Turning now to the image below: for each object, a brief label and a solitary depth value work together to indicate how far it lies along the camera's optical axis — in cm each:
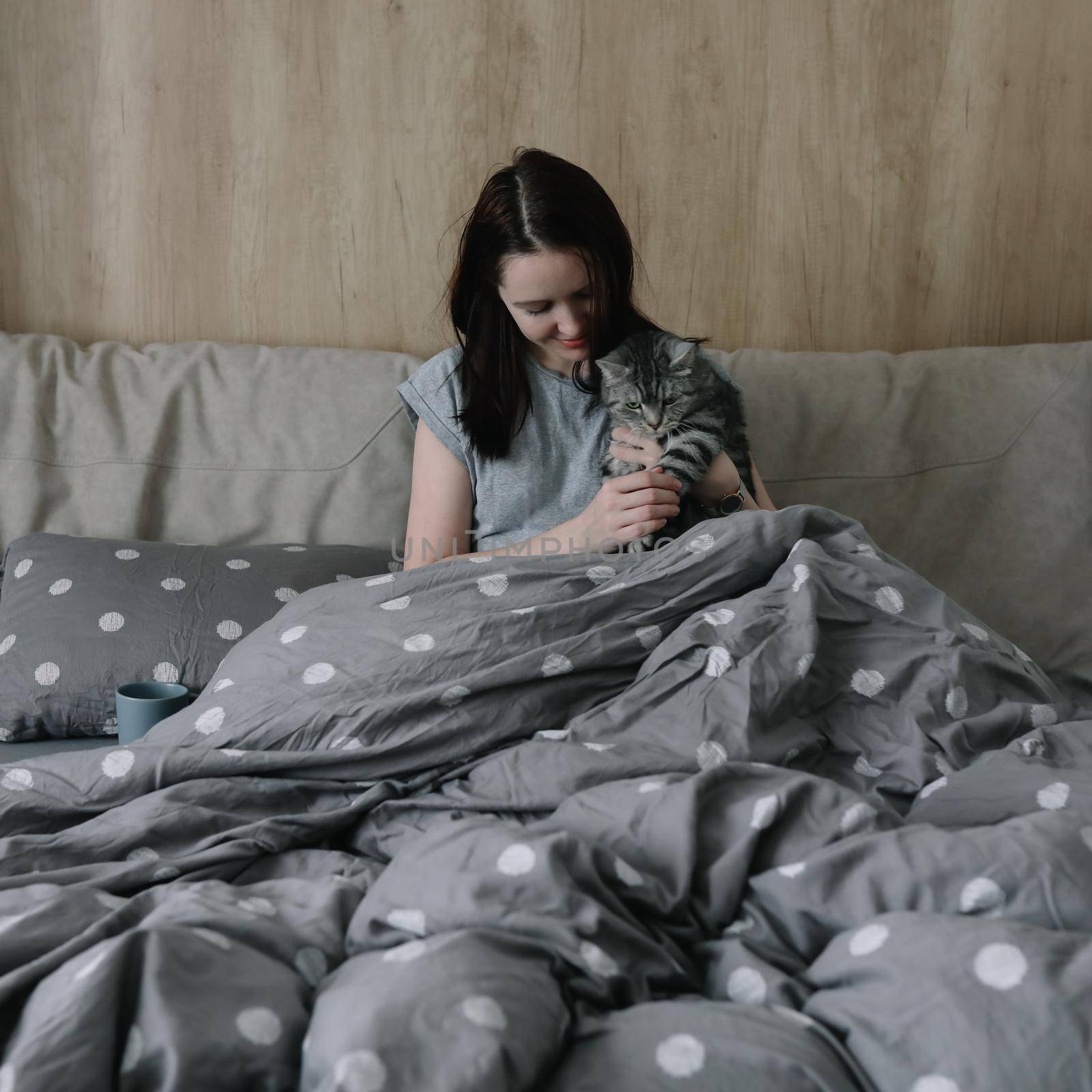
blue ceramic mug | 130
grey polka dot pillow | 144
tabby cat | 157
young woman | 152
